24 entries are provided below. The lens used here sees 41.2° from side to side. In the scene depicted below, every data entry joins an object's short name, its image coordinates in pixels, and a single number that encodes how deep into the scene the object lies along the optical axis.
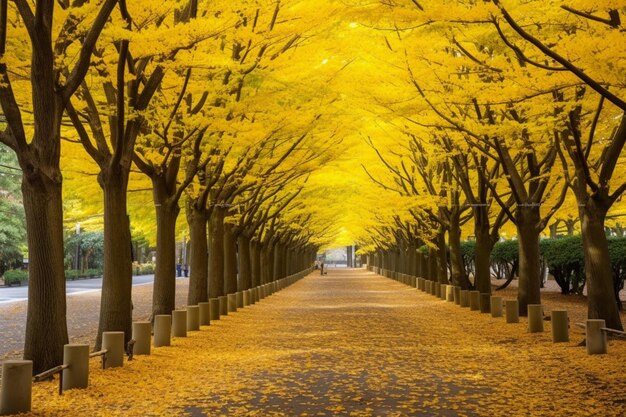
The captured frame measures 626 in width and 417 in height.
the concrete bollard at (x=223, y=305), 26.84
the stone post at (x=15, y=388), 9.02
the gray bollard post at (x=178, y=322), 19.09
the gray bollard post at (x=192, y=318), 21.16
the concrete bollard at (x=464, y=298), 30.20
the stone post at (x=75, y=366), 10.87
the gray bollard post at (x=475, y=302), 28.38
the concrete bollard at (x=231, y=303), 29.69
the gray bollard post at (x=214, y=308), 25.16
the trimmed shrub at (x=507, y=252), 41.09
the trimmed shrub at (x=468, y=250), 49.53
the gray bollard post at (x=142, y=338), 14.96
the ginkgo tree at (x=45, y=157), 11.41
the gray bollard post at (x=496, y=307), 24.73
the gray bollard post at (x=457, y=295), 31.86
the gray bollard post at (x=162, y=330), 16.98
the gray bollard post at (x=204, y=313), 22.91
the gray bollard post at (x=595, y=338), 14.27
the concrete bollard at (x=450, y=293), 34.06
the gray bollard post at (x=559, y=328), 16.70
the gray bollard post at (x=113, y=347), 13.04
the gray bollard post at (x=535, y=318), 19.12
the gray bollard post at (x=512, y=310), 21.98
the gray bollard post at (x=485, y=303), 26.84
